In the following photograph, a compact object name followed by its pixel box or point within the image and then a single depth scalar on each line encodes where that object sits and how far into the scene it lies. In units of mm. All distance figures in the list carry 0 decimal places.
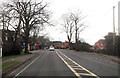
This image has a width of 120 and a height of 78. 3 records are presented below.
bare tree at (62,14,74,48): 36978
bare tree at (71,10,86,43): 31960
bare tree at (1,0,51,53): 19339
